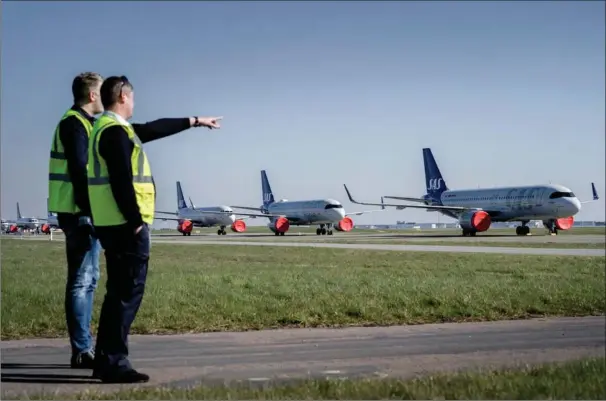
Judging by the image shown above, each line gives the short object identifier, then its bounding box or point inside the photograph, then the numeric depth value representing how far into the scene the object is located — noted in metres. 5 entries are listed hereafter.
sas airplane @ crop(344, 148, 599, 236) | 45.88
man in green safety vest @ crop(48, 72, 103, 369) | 5.16
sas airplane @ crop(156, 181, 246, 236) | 74.38
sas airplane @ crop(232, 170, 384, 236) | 61.47
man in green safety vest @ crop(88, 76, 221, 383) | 4.61
